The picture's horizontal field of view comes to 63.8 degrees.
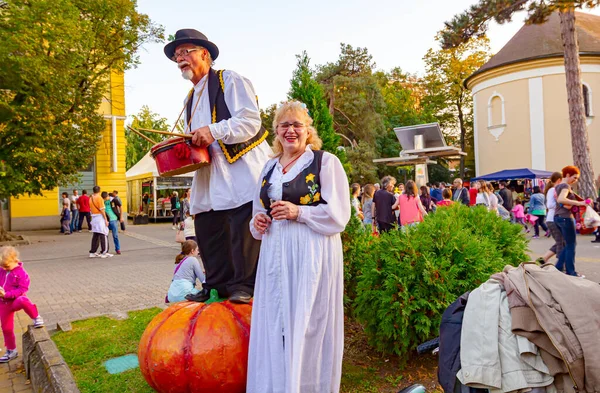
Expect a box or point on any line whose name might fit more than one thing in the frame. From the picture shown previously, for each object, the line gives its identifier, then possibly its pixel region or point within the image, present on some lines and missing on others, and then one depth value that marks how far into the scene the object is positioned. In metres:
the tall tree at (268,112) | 33.76
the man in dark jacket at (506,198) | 18.52
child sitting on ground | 5.20
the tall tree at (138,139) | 52.41
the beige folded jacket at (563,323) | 2.18
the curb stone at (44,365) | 3.48
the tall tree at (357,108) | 40.50
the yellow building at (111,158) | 24.23
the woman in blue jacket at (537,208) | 15.58
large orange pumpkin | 2.95
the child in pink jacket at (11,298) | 4.98
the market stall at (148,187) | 24.70
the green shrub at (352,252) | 4.54
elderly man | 3.22
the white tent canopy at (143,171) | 24.06
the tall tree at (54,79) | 14.75
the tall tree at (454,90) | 39.50
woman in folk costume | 2.64
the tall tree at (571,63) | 17.19
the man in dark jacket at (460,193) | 14.40
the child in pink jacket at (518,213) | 18.50
